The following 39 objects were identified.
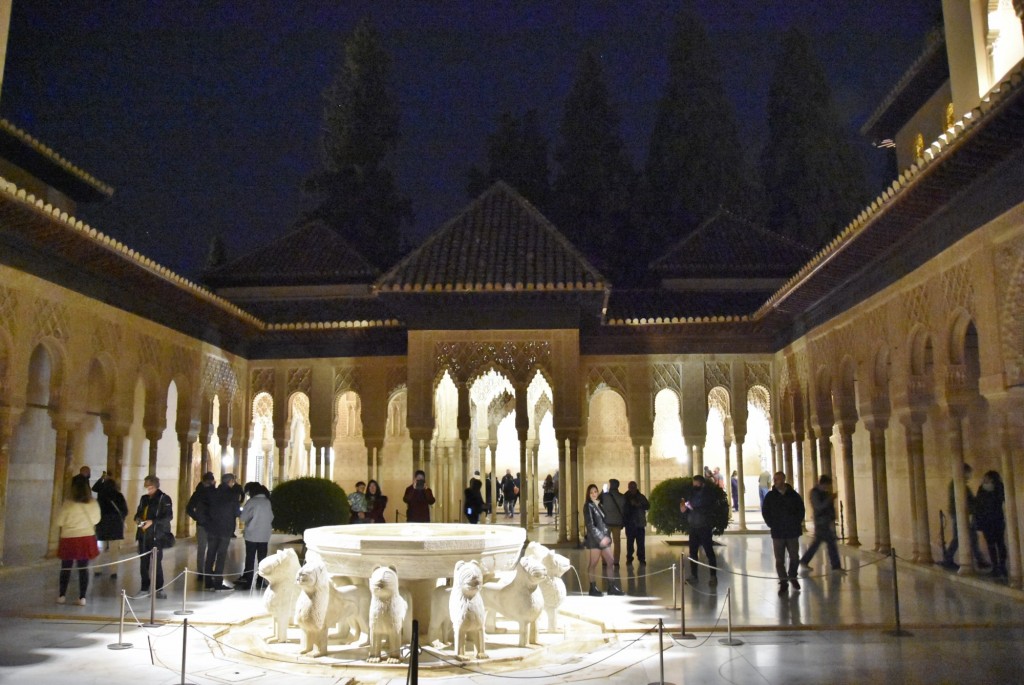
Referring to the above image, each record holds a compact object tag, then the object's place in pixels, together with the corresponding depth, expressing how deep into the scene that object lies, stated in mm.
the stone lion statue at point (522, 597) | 7613
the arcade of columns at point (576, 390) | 11359
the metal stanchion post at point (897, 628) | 8031
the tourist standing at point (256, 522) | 10867
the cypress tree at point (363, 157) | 38844
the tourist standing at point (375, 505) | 14648
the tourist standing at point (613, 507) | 12453
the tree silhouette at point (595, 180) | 37438
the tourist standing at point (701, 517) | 11617
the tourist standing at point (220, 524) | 11000
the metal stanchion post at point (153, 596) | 8523
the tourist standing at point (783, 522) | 11008
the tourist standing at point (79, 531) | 9672
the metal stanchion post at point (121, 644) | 7555
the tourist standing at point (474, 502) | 16906
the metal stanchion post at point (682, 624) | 7926
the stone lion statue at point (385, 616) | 7129
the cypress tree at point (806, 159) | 36188
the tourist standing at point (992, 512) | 11688
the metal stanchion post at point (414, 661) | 4984
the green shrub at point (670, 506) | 16981
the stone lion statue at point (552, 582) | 8266
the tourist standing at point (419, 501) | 13953
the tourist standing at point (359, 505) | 14195
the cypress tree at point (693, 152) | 37438
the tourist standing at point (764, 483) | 23609
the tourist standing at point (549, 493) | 26203
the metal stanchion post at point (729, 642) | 7715
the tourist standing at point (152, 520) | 10289
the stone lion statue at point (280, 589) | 7914
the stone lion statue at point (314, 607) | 7312
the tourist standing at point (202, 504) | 11016
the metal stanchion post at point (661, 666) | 6068
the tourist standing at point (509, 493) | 26828
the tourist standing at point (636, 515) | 12883
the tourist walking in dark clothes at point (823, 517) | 12172
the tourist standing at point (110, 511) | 11547
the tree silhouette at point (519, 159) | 40688
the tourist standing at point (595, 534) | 11156
